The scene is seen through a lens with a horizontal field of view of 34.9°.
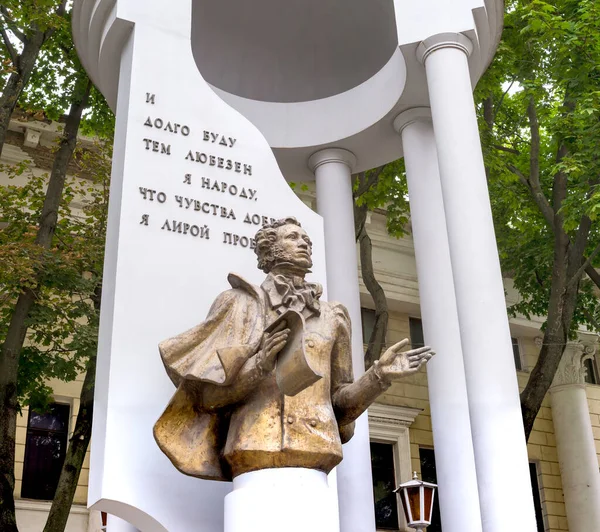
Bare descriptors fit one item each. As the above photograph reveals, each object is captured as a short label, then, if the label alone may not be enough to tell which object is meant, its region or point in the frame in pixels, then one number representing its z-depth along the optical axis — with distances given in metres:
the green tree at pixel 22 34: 12.80
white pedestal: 5.09
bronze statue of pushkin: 5.27
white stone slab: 6.24
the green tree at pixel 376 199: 14.91
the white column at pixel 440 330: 8.31
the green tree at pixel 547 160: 13.30
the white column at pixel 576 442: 22.34
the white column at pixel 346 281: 8.84
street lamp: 10.86
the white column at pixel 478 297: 7.11
